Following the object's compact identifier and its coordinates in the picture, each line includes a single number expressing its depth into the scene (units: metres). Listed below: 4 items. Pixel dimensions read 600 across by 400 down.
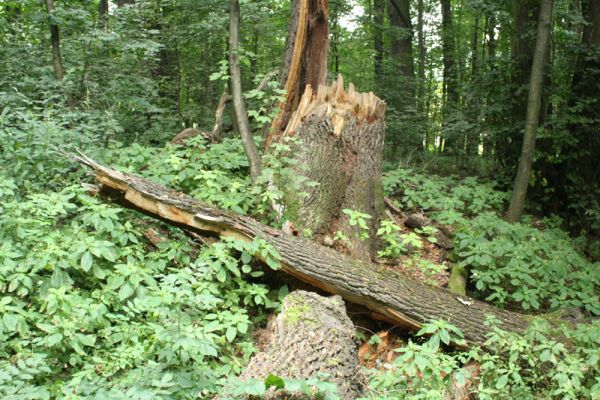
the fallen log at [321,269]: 4.47
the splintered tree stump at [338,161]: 5.66
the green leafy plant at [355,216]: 5.15
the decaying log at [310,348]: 3.27
